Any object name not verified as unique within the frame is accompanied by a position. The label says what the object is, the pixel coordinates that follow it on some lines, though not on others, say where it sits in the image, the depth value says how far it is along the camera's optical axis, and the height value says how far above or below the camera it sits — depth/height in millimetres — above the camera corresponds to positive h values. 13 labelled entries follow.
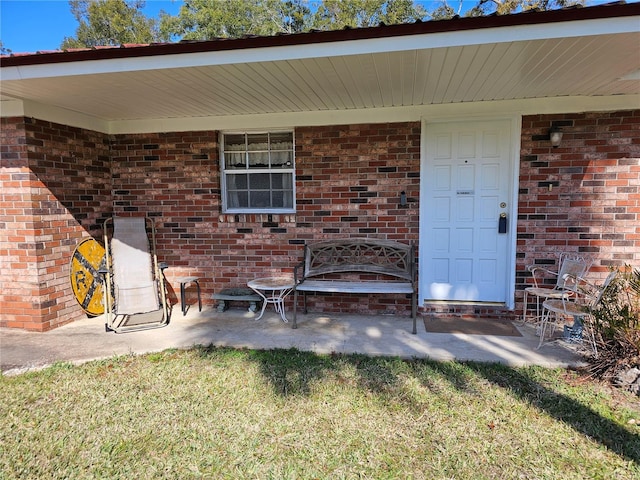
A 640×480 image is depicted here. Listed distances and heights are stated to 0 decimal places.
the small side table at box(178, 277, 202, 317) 5129 -1020
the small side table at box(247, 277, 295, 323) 4641 -921
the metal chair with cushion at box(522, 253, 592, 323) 4086 -790
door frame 4617 +216
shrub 3104 -980
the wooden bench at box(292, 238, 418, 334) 4652 -688
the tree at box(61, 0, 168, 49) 20766 +10481
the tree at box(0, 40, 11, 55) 19109 +8533
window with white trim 5289 +570
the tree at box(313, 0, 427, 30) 17125 +9158
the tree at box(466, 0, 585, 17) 9641 +5568
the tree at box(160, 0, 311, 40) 20141 +10484
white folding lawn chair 4641 -848
